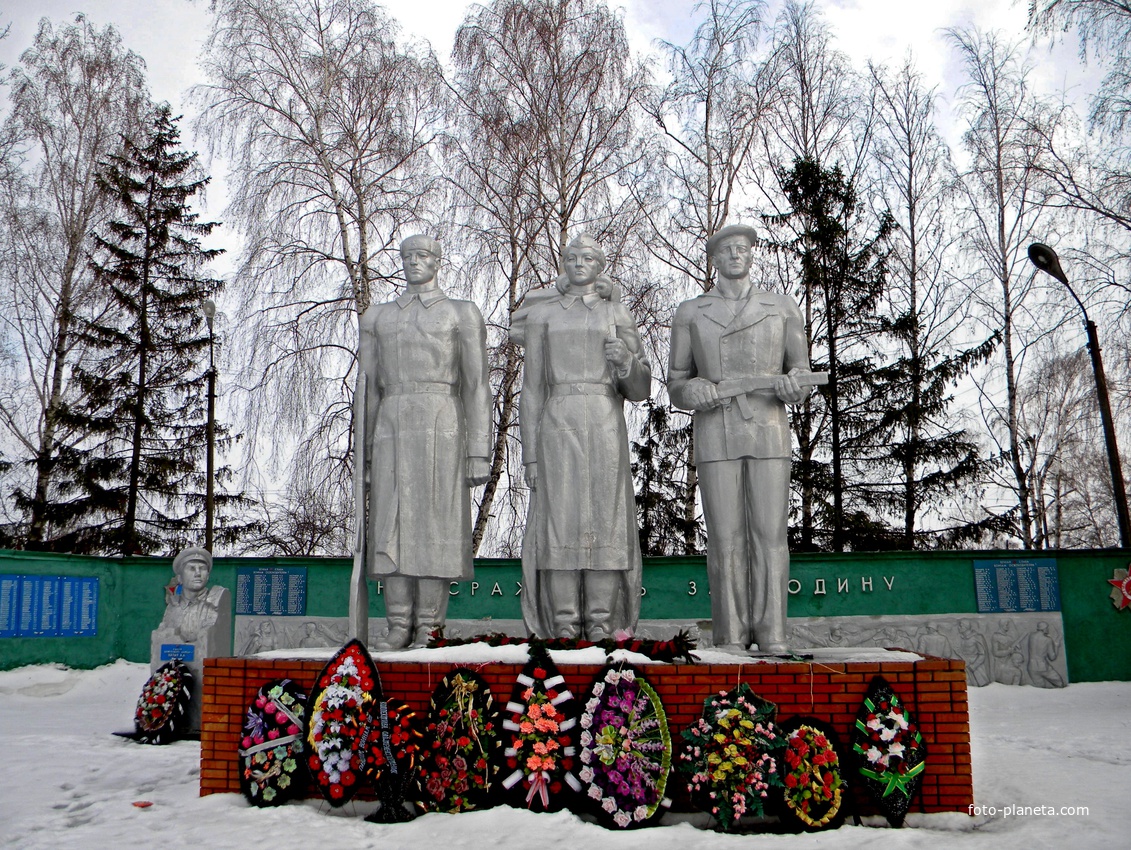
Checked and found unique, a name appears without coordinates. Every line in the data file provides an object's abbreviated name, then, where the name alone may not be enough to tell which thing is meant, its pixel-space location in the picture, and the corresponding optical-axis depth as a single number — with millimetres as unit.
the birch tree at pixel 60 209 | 17922
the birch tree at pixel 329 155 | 14414
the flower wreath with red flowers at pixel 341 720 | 4602
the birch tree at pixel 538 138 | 14578
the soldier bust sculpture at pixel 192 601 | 8602
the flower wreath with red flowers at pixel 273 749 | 4750
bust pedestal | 8516
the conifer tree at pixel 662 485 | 14953
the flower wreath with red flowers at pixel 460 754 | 4590
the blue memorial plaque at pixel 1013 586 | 11078
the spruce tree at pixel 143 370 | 17406
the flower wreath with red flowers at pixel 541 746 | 4520
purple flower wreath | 4391
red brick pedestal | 4523
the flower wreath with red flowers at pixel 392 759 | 4566
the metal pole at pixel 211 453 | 14159
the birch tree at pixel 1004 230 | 16203
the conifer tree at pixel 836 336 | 14547
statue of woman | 5754
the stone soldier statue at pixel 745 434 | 5457
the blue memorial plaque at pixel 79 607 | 12011
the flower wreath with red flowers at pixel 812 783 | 4336
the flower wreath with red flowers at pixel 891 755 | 4387
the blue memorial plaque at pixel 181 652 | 8500
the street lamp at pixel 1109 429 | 11005
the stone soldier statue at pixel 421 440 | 5781
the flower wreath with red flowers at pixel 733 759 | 4336
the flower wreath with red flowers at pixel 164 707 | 7668
